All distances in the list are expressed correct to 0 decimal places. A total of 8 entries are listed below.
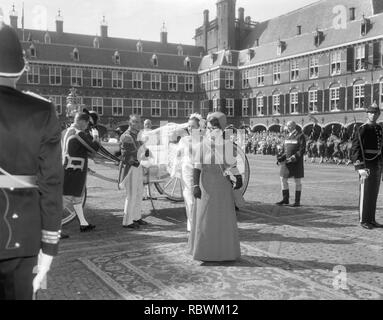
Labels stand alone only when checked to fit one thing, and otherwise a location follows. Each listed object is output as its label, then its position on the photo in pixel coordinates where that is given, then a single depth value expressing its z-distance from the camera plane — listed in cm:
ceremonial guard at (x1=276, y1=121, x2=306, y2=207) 915
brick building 3462
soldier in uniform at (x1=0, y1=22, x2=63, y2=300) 215
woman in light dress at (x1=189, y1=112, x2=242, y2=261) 493
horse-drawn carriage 823
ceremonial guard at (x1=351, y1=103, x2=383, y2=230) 699
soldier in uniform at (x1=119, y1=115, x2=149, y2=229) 690
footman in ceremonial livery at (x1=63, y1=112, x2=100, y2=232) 640
